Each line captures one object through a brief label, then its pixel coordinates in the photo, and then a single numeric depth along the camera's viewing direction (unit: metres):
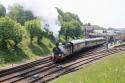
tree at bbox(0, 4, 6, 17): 83.33
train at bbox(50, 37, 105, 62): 40.06
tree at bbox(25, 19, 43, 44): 56.75
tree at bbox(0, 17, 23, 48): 47.16
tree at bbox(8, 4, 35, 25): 79.88
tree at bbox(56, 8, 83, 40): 73.19
